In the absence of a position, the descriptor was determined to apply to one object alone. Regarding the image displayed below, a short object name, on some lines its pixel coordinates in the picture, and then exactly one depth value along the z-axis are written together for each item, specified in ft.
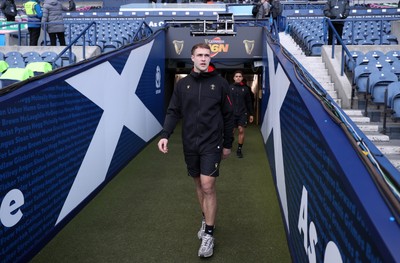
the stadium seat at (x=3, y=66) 27.21
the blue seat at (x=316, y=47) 36.37
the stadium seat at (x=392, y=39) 40.40
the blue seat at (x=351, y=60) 28.35
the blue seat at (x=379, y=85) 22.24
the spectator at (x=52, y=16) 37.65
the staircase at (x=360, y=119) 19.51
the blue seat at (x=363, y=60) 27.89
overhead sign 37.81
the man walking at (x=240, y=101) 25.02
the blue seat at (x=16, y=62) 30.66
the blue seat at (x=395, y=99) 19.57
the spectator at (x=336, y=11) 35.60
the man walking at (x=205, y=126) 12.04
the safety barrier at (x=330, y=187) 5.00
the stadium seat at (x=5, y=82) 22.20
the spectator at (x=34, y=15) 40.09
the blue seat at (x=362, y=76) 24.70
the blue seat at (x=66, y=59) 33.29
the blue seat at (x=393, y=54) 29.90
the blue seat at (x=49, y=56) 33.04
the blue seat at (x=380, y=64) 26.21
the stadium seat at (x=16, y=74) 22.30
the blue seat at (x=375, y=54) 29.99
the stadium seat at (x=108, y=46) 38.22
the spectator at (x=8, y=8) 49.06
